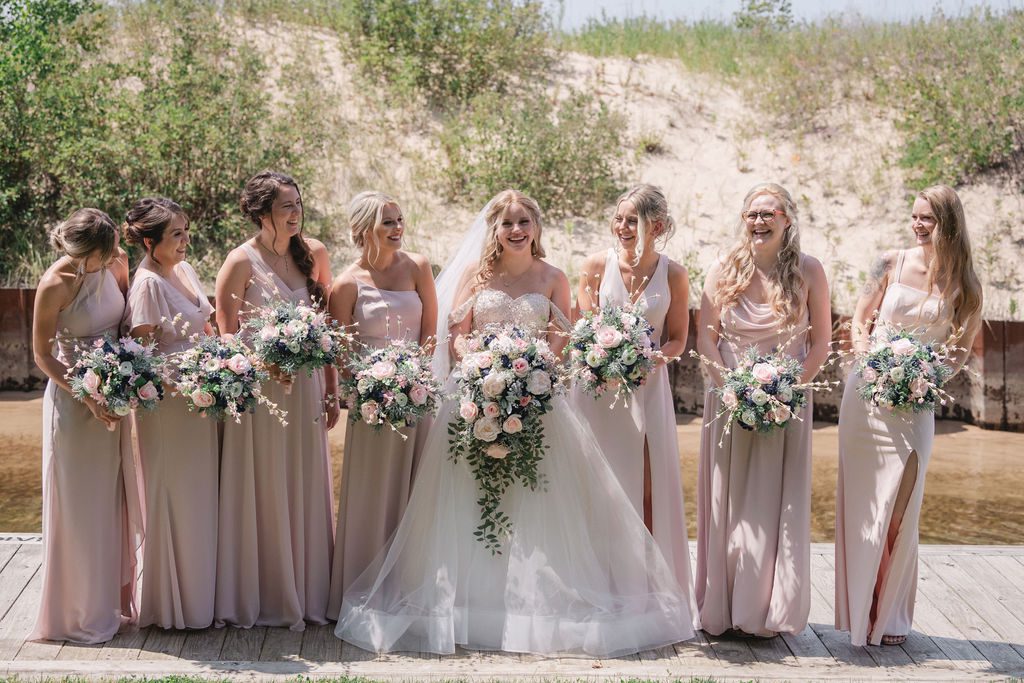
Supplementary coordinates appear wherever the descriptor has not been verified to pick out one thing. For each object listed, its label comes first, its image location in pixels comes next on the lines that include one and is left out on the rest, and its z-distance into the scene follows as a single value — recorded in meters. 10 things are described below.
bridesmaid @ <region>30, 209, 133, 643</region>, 5.52
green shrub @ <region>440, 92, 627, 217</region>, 15.84
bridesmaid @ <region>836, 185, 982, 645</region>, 5.67
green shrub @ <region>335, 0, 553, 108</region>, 18.33
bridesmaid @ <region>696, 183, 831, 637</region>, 5.73
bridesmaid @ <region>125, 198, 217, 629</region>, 5.70
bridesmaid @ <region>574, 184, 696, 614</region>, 6.02
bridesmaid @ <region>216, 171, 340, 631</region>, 5.83
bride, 5.61
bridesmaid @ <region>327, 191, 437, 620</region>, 5.94
